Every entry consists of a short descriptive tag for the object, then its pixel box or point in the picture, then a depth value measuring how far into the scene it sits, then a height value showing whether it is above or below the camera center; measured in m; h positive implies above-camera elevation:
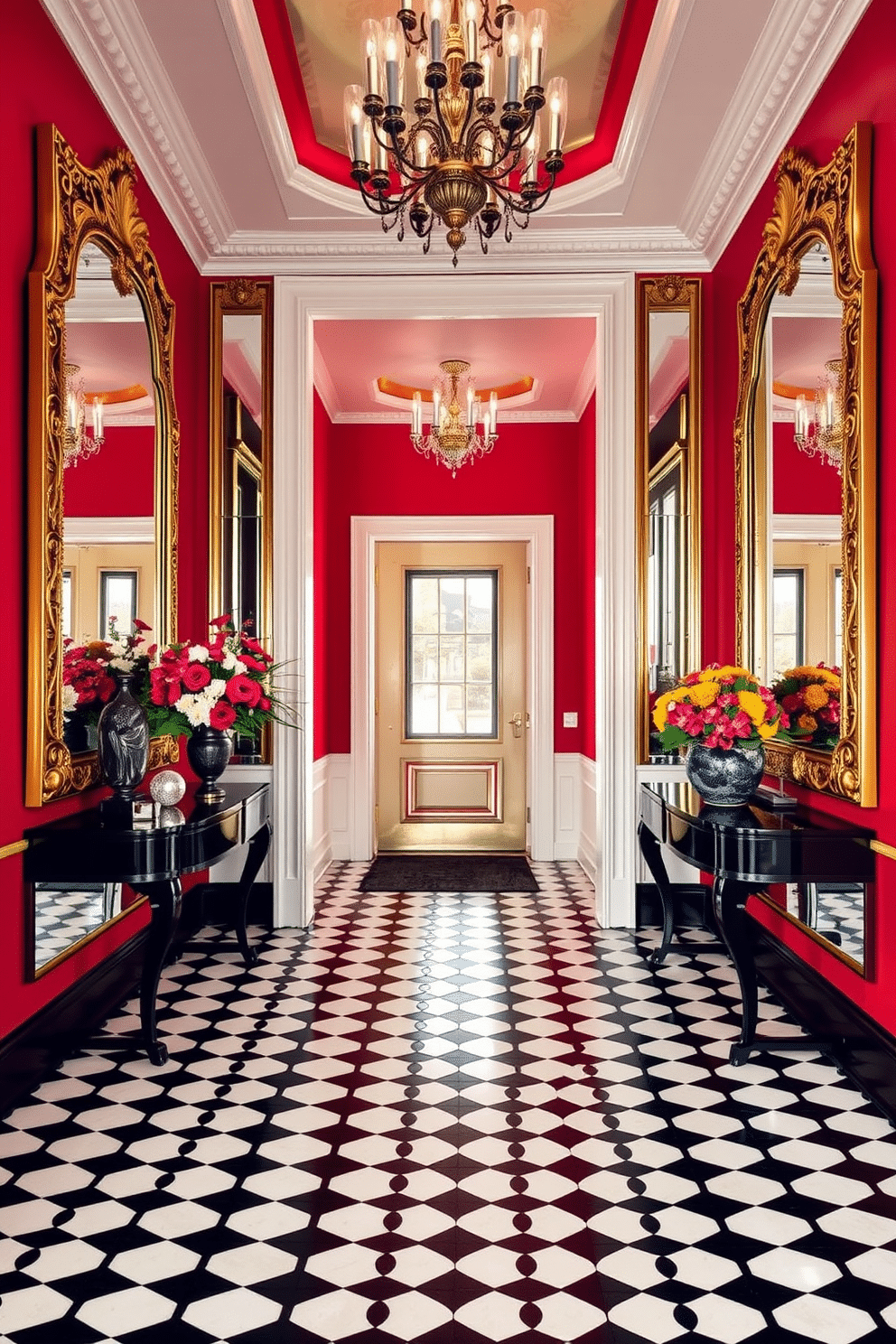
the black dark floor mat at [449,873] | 6.70 -1.47
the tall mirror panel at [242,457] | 5.41 +1.21
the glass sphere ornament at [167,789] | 3.68 -0.44
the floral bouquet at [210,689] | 4.09 -0.07
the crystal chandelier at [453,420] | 6.71 +1.77
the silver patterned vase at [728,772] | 3.65 -0.38
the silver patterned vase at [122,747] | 3.46 -0.26
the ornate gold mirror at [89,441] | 3.18 +0.90
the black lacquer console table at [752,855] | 3.20 -0.62
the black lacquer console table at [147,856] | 3.19 -0.63
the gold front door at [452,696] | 7.99 -0.19
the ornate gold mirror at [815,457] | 3.19 +0.84
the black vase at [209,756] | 4.38 -0.38
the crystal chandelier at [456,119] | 2.86 +1.76
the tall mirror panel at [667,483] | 5.38 +1.06
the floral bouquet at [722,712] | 3.62 -0.15
